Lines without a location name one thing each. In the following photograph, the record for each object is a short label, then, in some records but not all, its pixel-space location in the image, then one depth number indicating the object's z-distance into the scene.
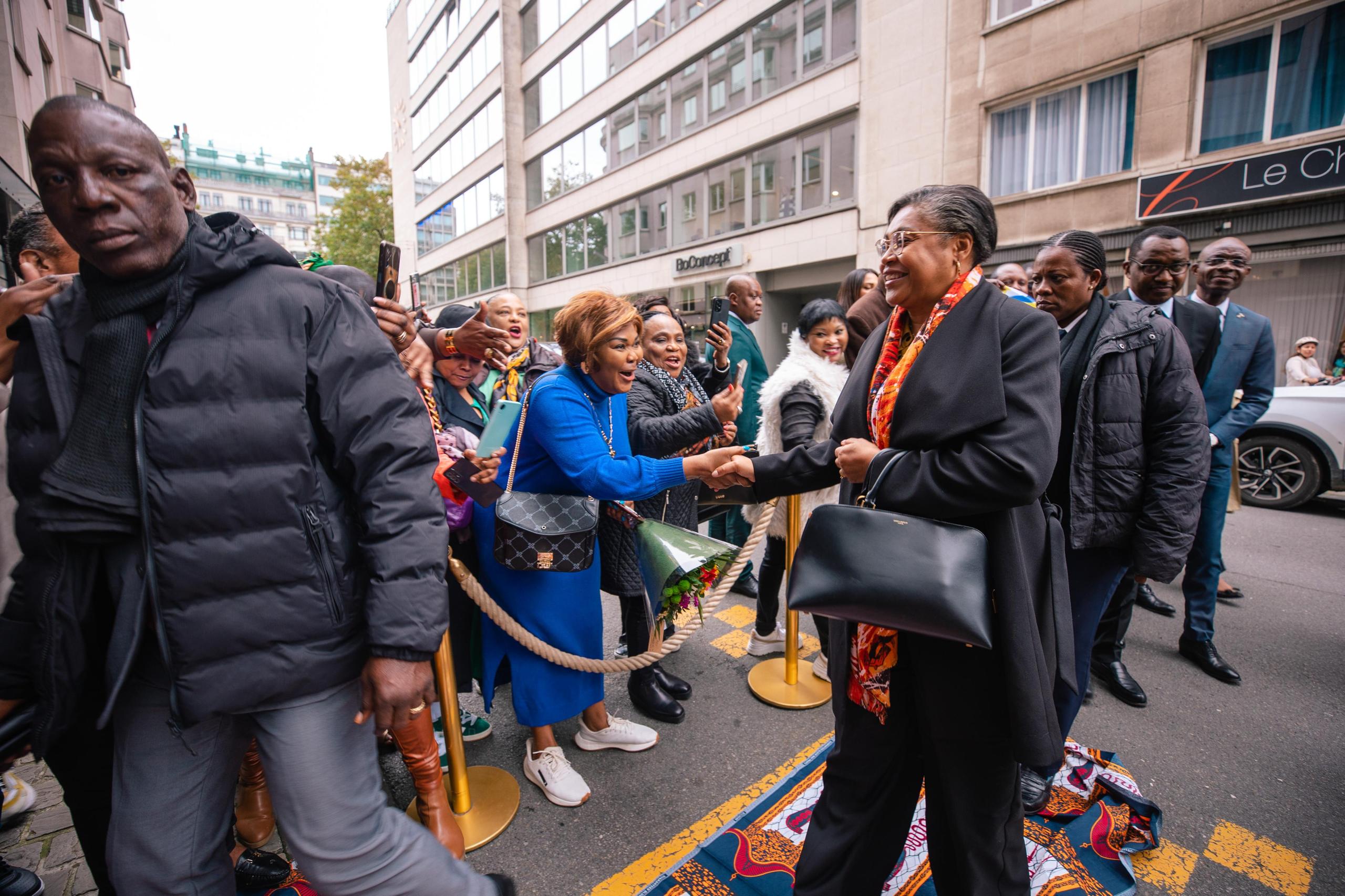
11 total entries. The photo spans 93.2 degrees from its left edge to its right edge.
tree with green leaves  34.72
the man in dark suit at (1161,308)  3.37
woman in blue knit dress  2.55
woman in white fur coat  3.38
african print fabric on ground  2.22
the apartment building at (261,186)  94.12
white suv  6.87
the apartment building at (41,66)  8.66
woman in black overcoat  1.57
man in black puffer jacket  1.38
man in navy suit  3.77
